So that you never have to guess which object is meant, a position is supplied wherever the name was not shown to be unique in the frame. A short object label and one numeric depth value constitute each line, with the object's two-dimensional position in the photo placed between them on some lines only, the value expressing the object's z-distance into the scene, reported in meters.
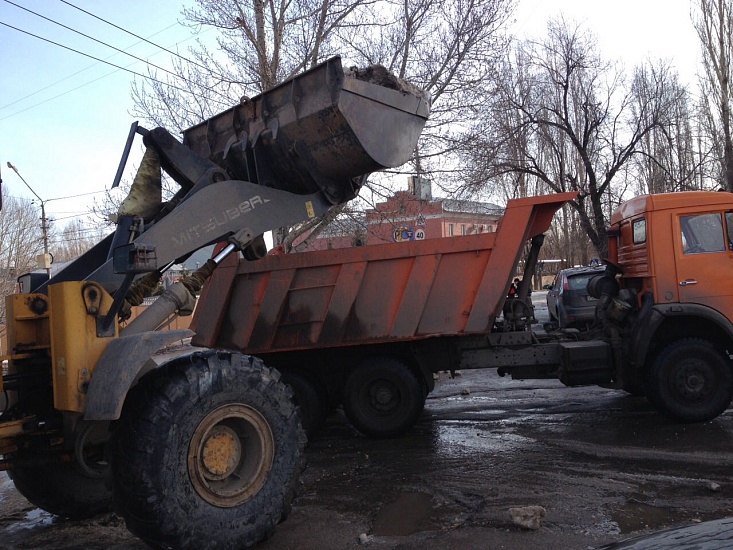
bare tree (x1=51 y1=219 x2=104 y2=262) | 53.12
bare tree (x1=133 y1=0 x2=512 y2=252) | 13.30
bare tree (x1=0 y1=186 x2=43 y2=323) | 19.95
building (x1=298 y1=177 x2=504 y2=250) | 13.70
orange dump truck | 7.37
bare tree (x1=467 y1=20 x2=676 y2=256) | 19.61
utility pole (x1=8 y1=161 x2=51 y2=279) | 27.59
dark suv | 14.85
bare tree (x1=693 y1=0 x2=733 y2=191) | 22.47
